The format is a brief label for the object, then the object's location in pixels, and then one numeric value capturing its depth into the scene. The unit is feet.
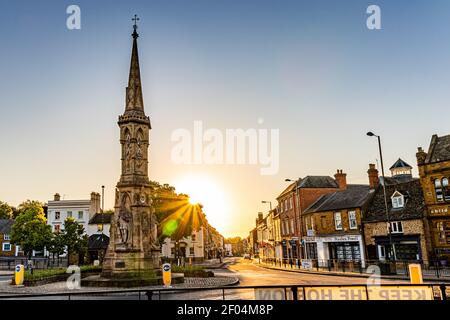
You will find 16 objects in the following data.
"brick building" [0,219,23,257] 205.98
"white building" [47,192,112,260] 198.80
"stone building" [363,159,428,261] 101.55
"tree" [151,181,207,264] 147.33
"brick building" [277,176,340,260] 157.07
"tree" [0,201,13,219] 276.21
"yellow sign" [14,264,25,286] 74.87
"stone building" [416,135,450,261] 95.96
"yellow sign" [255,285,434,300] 25.75
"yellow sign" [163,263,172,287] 63.98
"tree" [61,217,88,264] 145.59
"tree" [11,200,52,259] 157.89
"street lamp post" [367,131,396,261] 87.56
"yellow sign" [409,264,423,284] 45.68
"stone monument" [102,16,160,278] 71.92
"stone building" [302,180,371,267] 121.60
